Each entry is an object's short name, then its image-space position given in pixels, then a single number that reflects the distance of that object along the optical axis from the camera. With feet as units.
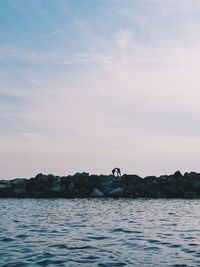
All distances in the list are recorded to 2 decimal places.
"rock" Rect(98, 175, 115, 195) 177.20
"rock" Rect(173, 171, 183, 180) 192.39
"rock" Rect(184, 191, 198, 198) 171.32
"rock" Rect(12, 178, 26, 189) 184.75
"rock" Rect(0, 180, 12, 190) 185.70
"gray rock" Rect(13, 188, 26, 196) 176.24
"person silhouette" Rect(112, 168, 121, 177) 212.84
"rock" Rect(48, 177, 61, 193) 176.71
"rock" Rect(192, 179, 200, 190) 179.52
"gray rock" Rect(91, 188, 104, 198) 170.71
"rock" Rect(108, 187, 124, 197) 172.94
